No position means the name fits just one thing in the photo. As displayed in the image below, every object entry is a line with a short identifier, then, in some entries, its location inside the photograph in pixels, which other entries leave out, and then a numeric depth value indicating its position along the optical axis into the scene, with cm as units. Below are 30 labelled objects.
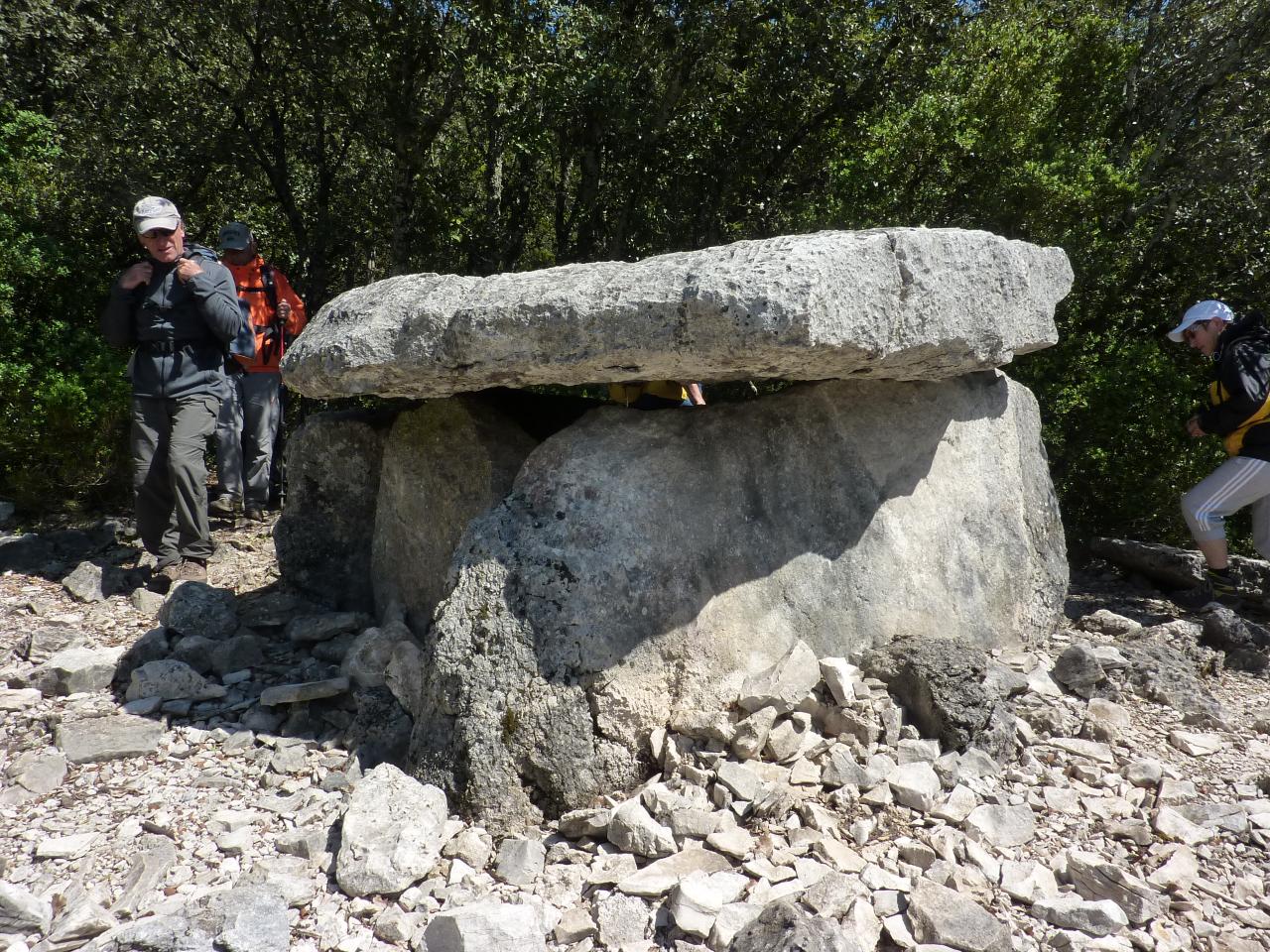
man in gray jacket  496
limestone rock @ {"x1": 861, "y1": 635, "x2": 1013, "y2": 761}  353
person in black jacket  492
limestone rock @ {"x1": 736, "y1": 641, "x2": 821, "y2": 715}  353
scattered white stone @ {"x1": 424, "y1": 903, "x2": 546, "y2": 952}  254
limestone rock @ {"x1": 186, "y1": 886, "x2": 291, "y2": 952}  254
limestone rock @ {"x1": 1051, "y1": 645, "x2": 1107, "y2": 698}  405
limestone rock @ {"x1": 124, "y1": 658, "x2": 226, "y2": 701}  406
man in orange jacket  618
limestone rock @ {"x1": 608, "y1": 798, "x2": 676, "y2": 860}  298
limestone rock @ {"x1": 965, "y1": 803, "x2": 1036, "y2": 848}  306
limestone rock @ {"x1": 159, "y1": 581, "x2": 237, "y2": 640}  458
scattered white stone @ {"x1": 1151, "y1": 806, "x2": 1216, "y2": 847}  310
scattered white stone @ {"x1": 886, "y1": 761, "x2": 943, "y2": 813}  316
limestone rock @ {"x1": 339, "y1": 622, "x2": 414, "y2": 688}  409
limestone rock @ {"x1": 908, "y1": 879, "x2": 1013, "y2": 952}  257
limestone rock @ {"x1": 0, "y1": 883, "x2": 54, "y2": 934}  261
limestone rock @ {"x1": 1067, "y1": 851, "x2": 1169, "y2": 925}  272
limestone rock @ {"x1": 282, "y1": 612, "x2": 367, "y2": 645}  460
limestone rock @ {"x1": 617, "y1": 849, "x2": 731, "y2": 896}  281
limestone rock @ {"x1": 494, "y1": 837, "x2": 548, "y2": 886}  295
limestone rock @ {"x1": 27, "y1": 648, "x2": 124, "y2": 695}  412
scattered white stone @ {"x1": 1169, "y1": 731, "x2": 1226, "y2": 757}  370
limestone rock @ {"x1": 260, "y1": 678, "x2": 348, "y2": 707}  395
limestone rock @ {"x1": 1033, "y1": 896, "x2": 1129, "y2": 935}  266
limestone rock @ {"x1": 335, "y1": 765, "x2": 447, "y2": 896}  285
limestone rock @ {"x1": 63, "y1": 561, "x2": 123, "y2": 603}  515
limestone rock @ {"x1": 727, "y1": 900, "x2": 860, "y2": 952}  243
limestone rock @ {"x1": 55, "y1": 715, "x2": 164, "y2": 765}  360
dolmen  328
